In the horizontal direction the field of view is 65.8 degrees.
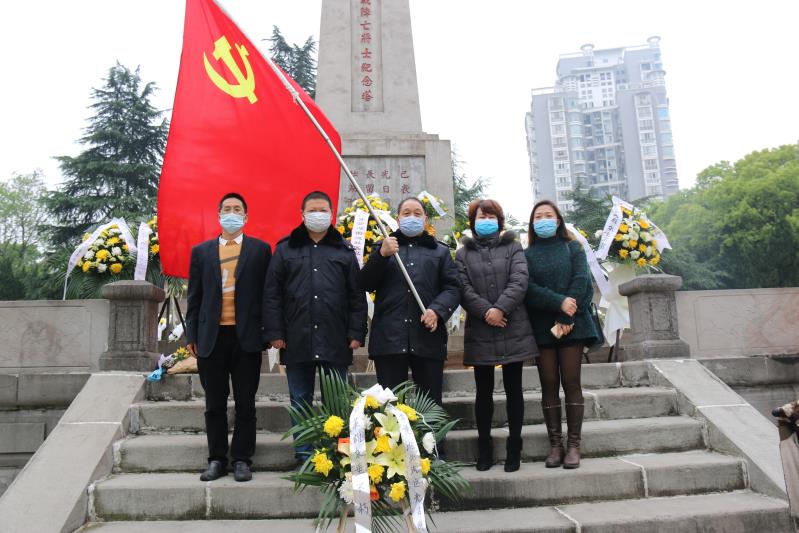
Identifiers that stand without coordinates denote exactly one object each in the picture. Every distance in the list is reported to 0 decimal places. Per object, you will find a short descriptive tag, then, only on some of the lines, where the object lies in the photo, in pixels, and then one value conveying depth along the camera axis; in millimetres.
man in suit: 4020
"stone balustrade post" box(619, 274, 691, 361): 5805
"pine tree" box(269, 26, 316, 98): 29906
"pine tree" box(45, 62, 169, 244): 23547
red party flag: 4812
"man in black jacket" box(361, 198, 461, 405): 4000
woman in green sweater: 4211
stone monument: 9109
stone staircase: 3689
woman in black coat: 4125
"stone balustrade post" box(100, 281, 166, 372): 5234
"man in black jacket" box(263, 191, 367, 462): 3980
